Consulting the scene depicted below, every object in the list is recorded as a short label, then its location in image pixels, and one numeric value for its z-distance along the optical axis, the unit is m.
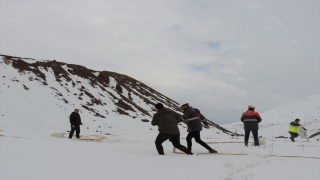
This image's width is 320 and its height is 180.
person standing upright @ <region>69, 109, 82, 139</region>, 14.33
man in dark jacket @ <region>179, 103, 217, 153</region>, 8.98
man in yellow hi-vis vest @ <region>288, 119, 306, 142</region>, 15.15
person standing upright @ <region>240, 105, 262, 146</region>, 11.19
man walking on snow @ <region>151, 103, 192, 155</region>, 8.40
